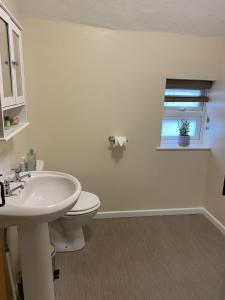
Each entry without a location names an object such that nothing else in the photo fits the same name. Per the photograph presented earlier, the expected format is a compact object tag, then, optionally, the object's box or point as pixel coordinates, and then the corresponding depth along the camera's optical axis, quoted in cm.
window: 254
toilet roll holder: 239
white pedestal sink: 102
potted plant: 262
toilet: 190
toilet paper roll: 233
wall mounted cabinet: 123
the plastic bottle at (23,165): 168
